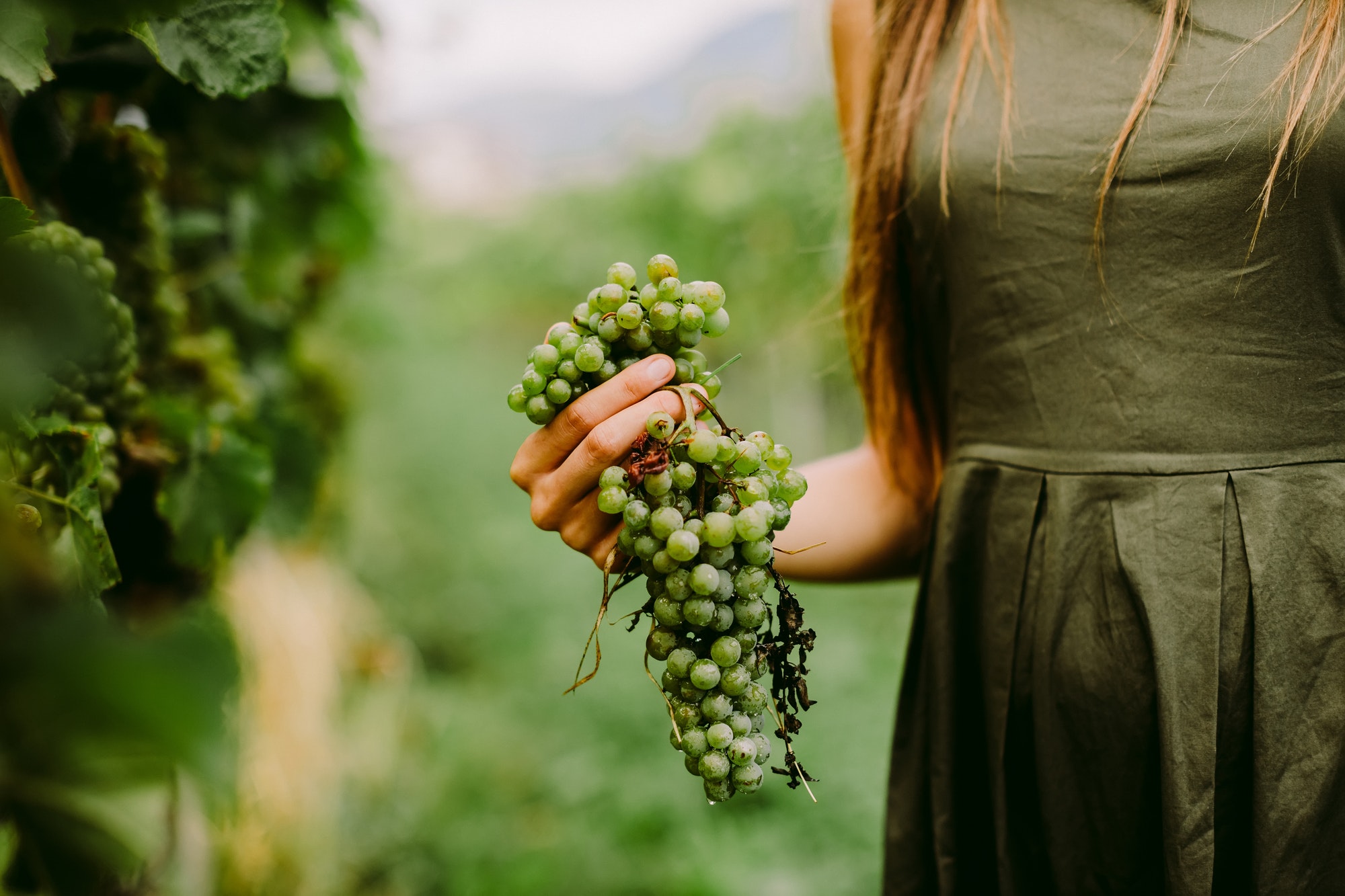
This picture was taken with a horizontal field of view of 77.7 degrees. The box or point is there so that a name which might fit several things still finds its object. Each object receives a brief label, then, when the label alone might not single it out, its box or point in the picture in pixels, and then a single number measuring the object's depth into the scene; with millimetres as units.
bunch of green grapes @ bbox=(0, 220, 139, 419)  360
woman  918
